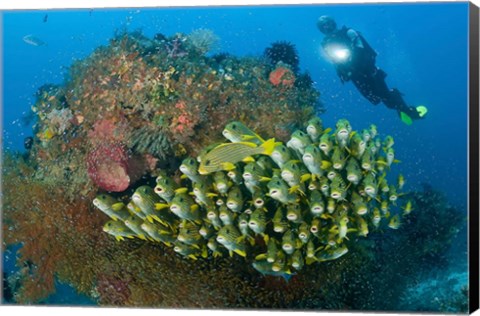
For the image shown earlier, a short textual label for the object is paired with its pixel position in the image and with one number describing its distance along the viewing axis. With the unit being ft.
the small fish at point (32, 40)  20.83
